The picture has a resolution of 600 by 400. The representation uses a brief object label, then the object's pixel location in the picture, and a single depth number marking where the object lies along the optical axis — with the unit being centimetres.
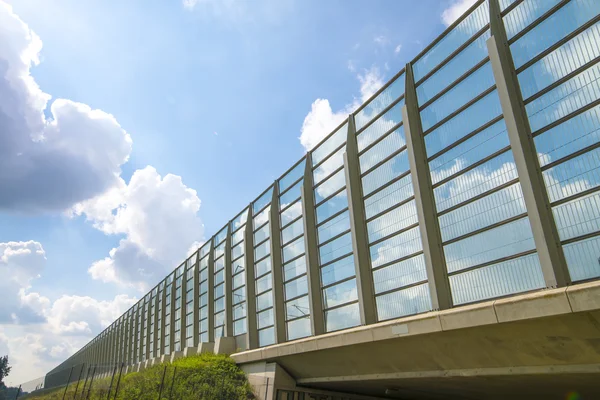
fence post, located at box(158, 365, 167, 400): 2280
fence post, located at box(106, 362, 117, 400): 2245
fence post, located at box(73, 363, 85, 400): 2648
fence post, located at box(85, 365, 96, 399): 2442
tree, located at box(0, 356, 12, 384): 13509
